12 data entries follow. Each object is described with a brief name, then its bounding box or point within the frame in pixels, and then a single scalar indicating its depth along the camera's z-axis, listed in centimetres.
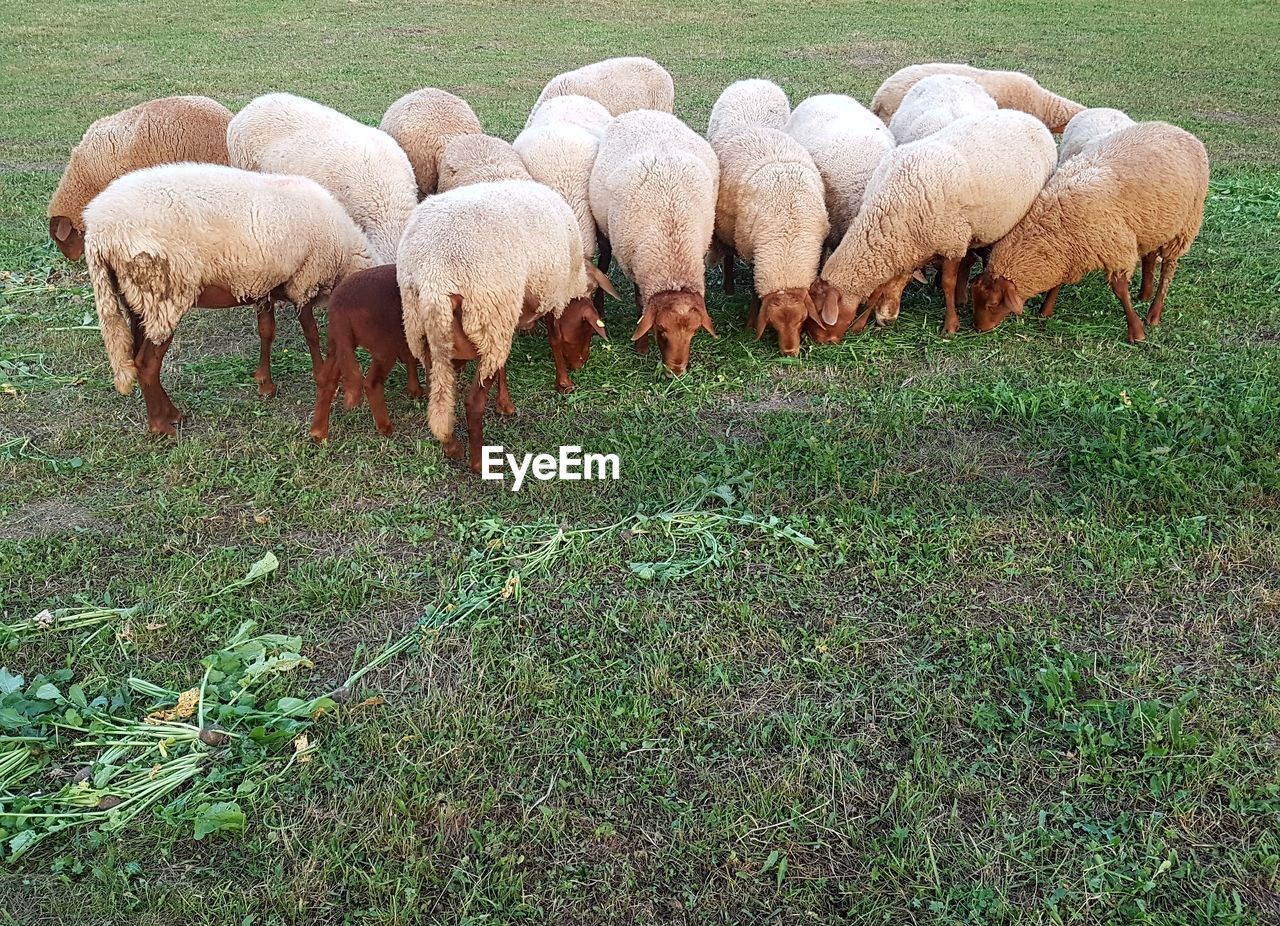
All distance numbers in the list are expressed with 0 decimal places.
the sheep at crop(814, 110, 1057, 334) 625
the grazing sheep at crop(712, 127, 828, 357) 627
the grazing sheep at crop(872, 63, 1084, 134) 923
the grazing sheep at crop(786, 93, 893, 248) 702
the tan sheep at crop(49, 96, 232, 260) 792
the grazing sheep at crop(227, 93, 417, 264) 624
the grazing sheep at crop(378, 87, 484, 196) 749
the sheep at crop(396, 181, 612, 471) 461
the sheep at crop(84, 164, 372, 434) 478
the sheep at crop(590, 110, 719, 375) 591
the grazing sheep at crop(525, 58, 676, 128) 880
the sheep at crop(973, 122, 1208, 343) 603
